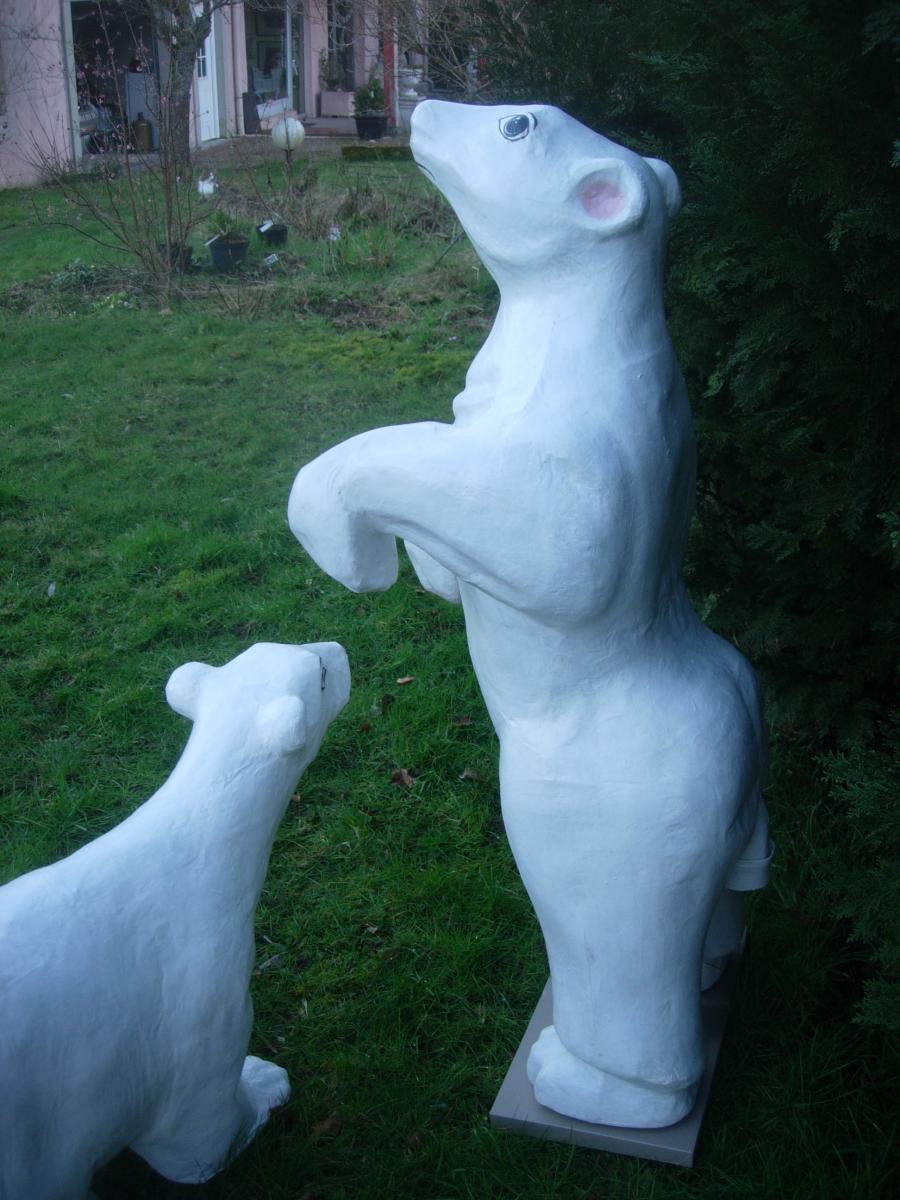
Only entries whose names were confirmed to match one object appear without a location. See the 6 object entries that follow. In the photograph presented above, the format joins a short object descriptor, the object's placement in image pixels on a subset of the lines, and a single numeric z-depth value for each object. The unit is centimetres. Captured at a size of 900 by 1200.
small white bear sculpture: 207
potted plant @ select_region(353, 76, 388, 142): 2103
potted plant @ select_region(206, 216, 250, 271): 1102
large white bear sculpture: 199
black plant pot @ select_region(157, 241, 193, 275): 1063
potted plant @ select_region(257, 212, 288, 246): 1182
